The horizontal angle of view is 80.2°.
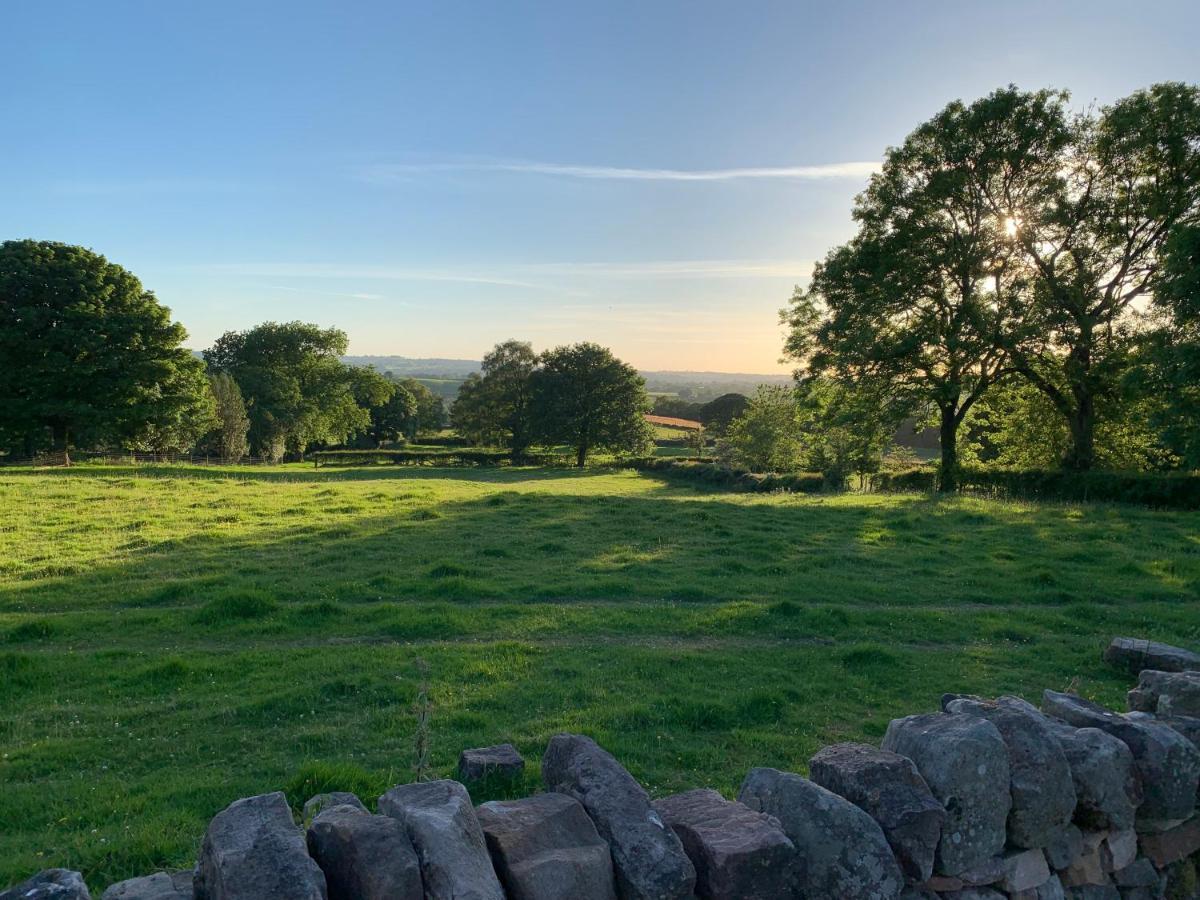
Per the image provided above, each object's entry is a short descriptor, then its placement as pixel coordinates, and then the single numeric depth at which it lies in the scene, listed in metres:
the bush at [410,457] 65.56
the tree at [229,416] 54.84
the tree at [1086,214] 27.86
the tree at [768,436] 57.44
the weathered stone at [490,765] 5.69
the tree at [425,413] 97.69
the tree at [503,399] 70.38
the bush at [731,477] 38.03
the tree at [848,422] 33.28
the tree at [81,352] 37.09
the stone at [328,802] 3.97
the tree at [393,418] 91.75
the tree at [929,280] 30.97
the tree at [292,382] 65.06
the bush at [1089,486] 24.86
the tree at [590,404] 66.25
